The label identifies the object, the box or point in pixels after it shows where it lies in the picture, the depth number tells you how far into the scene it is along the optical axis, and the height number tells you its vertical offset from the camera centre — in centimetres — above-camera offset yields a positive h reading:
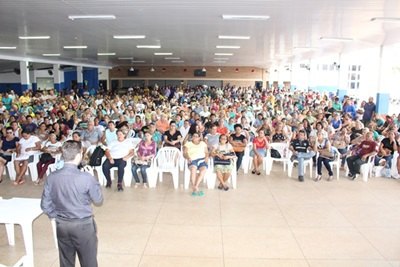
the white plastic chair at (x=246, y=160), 826 -152
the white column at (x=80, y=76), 2777 +105
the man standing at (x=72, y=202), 313 -97
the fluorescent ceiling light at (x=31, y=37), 1098 +155
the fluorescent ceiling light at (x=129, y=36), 1066 +158
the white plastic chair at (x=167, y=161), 707 -139
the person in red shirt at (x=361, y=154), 773 -127
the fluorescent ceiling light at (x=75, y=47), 1386 +165
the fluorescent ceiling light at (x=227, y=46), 1376 +173
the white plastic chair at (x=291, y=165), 798 -155
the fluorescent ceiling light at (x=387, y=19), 732 +153
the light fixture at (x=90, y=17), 742 +149
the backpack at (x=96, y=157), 714 -130
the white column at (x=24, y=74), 1911 +75
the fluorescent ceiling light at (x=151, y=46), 1370 +168
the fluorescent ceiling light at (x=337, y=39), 1069 +163
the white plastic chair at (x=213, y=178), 698 -165
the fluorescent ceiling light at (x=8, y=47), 1408 +159
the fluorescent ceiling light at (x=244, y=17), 726 +151
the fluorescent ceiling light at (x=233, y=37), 1051 +161
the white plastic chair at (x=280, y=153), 816 -136
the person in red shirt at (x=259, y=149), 816 -124
